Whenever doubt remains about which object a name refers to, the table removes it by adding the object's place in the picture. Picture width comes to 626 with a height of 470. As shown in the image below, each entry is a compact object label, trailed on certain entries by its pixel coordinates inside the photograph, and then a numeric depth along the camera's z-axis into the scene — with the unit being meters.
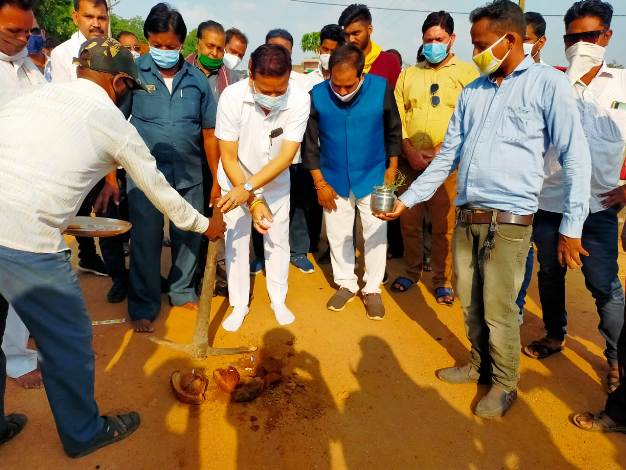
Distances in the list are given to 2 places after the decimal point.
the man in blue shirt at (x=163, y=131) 3.21
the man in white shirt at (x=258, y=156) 2.98
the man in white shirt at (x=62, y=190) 1.79
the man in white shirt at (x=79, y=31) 3.70
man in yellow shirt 3.81
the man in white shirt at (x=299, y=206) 4.84
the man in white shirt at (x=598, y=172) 2.61
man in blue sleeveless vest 3.40
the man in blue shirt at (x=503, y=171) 2.18
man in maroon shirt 4.06
